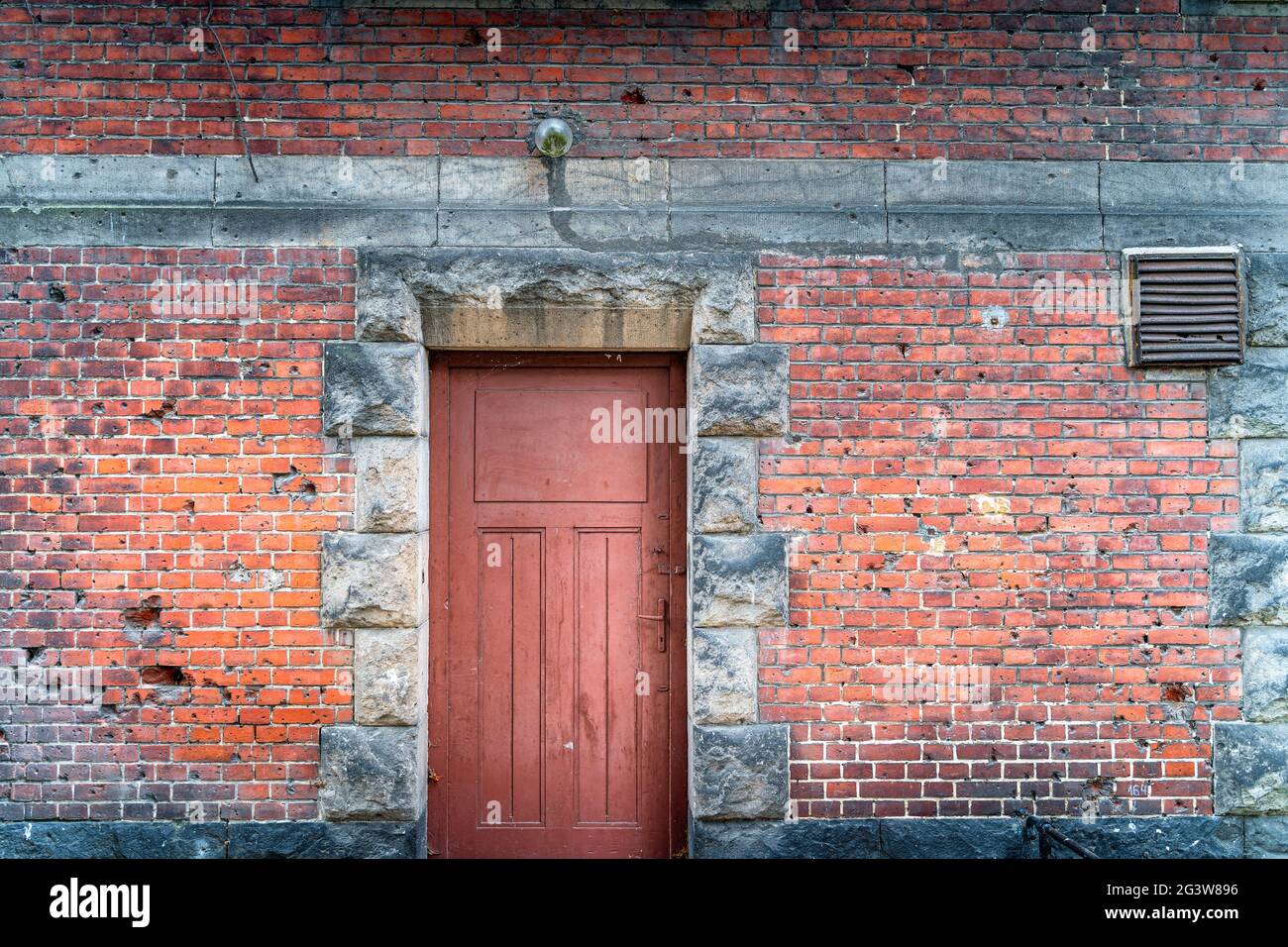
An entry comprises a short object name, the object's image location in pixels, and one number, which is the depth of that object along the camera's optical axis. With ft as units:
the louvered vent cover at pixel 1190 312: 13.17
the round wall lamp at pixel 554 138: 12.91
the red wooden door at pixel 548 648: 13.84
